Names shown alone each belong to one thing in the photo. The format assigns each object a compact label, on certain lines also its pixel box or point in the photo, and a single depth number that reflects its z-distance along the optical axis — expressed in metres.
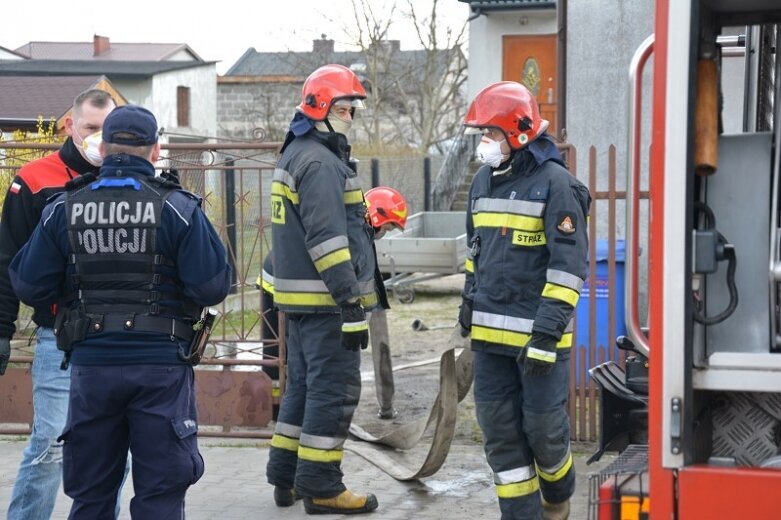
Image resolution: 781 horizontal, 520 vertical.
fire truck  4.15
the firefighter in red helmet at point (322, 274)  8.77
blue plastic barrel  11.47
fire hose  9.58
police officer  6.60
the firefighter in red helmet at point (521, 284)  7.74
